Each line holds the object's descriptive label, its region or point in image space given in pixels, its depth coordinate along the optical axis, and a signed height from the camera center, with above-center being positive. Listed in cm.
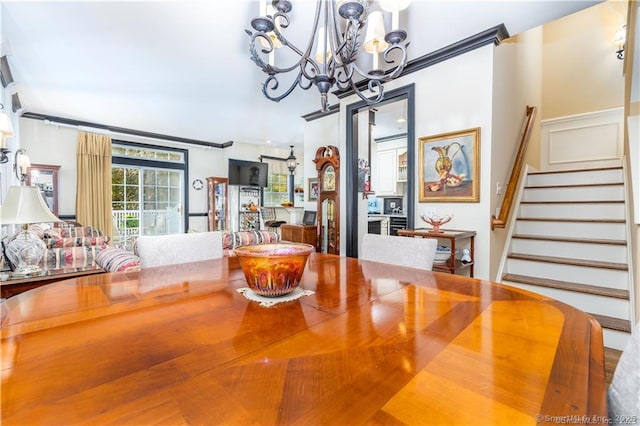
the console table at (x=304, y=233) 455 -35
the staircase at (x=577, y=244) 230 -34
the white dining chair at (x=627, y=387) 48 -31
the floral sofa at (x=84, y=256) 195 -35
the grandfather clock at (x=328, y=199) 410 +18
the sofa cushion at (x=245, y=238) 322 -31
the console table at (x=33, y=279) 192 -47
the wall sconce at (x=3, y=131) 286 +82
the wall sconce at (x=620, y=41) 344 +213
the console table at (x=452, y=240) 250 -27
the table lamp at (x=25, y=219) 189 -5
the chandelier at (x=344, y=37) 140 +97
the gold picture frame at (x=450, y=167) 270 +44
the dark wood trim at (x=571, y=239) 261 -28
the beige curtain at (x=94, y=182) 520 +54
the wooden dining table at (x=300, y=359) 46 -31
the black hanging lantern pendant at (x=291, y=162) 662 +114
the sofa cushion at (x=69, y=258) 231 -38
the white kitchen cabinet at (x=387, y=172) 627 +87
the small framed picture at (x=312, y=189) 493 +39
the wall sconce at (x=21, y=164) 412 +69
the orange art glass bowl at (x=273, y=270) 96 -20
